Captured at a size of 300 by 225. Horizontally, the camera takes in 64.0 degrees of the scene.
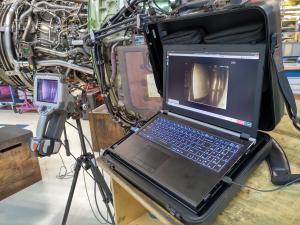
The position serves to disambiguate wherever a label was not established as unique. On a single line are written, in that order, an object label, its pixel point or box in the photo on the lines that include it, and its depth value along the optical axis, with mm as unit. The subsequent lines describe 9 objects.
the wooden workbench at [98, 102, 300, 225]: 470
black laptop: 541
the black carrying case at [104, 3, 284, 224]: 489
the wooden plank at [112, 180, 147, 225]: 772
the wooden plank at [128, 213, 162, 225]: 869
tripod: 1104
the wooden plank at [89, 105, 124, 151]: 2346
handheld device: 959
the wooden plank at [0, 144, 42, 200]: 1904
